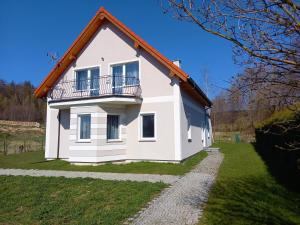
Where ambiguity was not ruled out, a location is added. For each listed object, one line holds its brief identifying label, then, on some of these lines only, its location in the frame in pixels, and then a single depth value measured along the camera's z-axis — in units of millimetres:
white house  13414
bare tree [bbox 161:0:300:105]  2408
